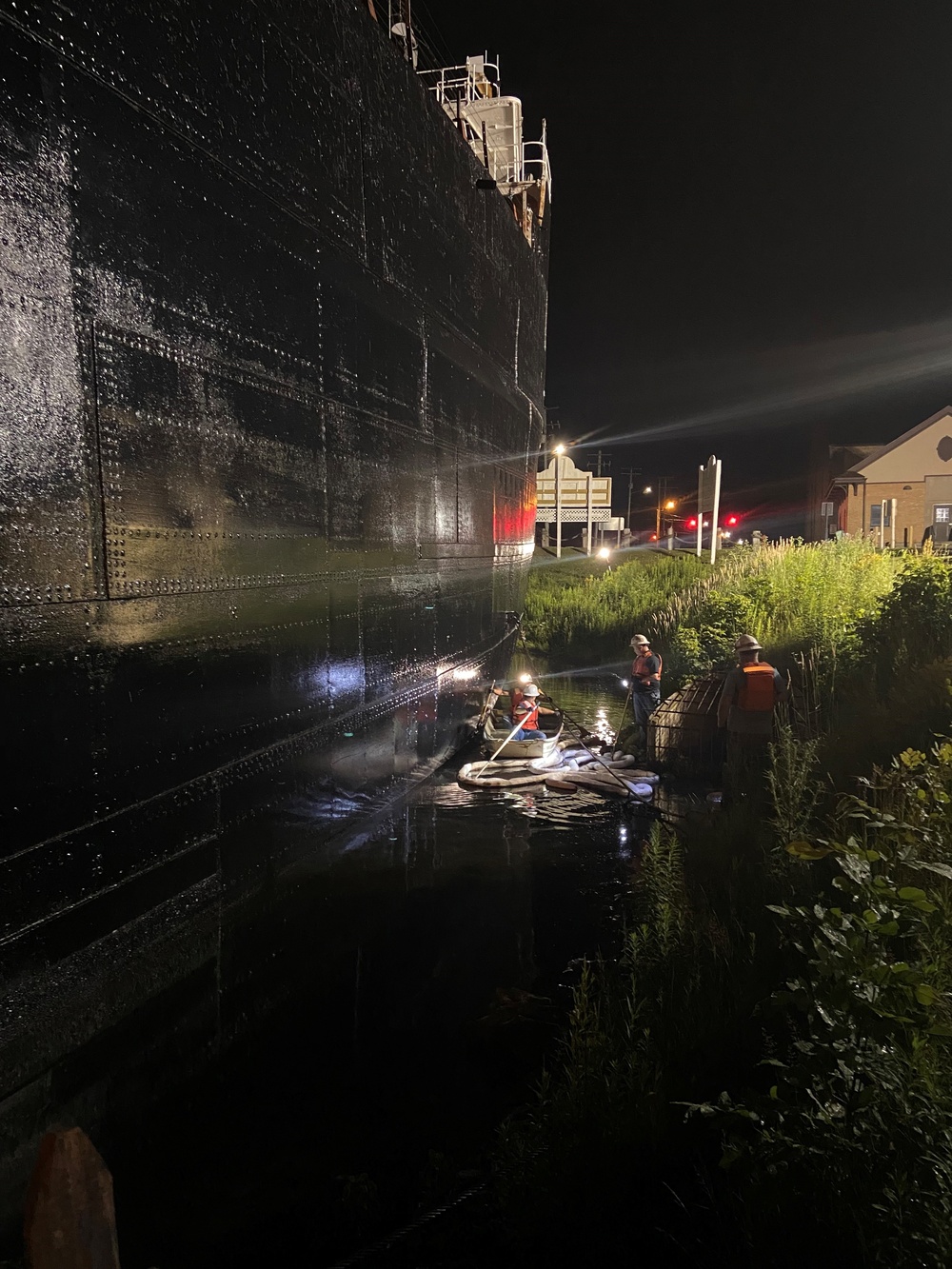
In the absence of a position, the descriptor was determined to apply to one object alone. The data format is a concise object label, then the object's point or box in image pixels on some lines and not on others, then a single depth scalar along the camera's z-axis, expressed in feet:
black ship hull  10.48
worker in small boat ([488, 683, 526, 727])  34.94
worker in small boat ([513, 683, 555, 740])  32.74
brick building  122.83
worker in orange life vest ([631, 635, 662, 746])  35.40
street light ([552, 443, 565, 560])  100.94
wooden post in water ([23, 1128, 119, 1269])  5.50
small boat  32.63
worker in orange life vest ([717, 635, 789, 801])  25.08
